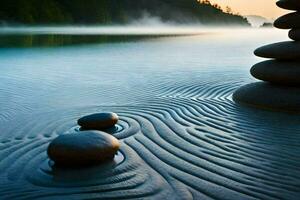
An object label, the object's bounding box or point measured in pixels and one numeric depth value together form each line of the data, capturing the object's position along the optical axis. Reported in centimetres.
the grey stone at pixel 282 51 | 1055
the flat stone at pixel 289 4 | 1056
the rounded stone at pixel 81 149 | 629
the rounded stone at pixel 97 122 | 842
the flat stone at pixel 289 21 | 1069
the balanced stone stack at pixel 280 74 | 1038
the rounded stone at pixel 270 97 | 1016
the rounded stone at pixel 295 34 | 1080
